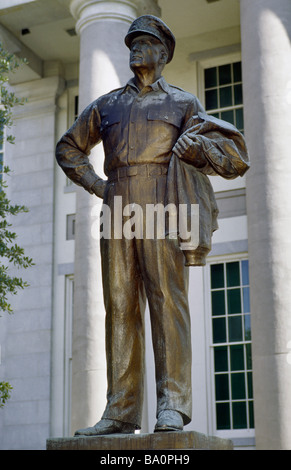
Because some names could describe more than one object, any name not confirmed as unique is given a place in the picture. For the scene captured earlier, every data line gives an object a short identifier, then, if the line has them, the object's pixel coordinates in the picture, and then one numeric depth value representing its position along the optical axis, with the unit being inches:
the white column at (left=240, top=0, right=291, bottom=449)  510.9
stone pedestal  198.8
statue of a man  223.1
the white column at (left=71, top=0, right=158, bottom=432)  564.1
